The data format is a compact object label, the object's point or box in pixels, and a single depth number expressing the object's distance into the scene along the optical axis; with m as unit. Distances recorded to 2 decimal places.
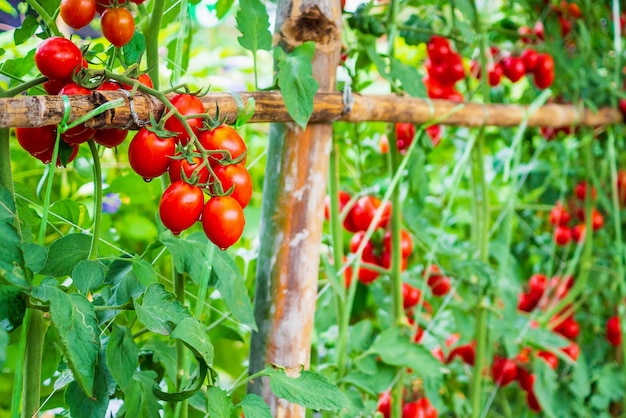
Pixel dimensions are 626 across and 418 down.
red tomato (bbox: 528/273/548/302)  1.52
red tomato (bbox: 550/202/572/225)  1.59
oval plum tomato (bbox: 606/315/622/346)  1.52
